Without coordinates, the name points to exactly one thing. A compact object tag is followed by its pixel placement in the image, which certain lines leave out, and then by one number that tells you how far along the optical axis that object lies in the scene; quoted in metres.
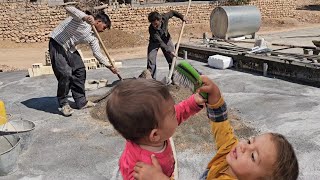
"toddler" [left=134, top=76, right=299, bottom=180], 1.06
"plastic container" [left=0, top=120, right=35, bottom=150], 3.45
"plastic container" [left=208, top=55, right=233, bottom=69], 6.61
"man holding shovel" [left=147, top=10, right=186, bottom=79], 5.51
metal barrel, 11.67
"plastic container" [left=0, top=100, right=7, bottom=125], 3.70
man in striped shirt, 4.26
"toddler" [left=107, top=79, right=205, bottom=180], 1.21
